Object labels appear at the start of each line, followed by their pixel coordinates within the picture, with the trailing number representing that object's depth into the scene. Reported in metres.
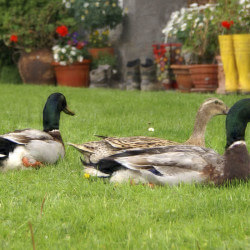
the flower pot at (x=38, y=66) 15.37
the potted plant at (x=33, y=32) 15.40
